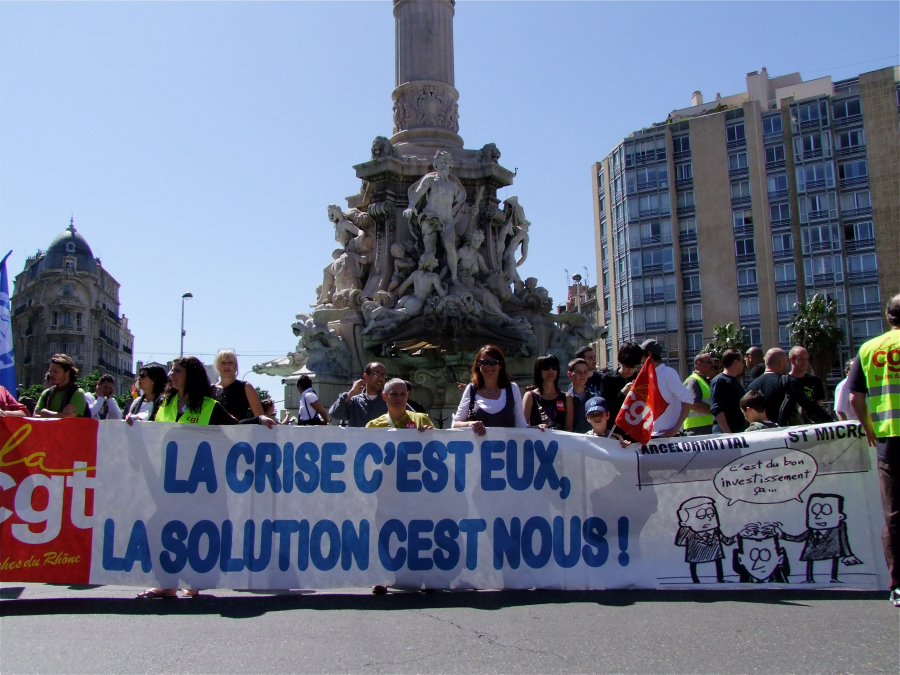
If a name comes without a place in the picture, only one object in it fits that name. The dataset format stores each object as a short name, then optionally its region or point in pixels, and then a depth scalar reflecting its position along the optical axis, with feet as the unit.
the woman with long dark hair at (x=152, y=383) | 23.76
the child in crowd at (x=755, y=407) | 23.65
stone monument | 49.21
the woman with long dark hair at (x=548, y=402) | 23.11
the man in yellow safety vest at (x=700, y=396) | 27.04
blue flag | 31.61
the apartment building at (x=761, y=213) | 188.55
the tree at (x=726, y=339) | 182.09
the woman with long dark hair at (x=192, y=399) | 21.25
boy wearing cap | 21.80
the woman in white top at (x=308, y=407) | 30.66
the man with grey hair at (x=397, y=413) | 21.75
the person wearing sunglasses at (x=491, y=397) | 22.06
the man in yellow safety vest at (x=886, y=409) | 17.11
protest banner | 19.72
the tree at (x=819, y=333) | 167.53
